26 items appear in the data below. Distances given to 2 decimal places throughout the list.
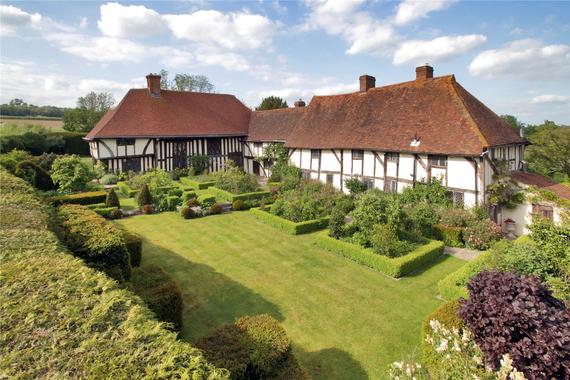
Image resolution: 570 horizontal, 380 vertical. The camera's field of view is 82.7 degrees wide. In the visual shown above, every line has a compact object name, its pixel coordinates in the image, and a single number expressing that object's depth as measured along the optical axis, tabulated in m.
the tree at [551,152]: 22.73
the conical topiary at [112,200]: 18.03
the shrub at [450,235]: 13.64
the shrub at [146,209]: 18.20
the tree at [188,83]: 54.47
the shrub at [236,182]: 21.30
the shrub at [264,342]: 5.16
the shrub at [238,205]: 19.16
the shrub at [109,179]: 24.42
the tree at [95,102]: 59.14
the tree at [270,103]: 42.59
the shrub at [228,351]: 4.93
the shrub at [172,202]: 18.73
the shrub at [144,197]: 18.73
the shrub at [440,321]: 6.16
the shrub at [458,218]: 14.08
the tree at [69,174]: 20.29
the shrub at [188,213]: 17.23
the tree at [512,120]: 51.46
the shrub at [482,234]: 13.03
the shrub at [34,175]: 19.17
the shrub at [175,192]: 19.99
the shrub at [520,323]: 5.01
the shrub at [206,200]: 18.66
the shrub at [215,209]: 18.27
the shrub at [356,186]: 20.08
